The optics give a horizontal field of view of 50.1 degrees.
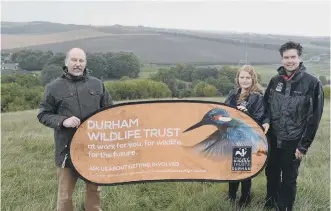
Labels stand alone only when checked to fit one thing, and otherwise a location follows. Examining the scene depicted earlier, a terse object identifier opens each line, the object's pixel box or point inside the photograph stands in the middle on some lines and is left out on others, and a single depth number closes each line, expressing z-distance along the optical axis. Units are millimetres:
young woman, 4129
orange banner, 3809
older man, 3602
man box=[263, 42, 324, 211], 3889
